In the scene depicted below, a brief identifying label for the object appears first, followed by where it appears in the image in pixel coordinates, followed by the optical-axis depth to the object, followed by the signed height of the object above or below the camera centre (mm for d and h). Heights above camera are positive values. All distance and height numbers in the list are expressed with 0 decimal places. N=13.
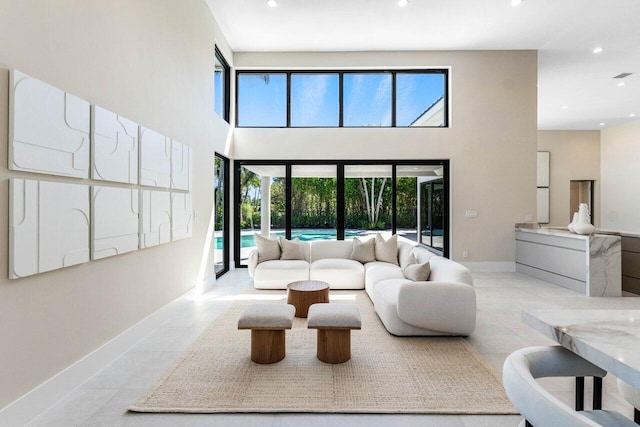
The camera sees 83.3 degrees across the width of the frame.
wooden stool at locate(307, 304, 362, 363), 2846 -954
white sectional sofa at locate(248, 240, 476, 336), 3404 -875
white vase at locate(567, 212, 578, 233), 5652 -163
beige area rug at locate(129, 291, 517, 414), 2297 -1225
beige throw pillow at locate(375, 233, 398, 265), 5781 -593
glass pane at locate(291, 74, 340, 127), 7293 +2288
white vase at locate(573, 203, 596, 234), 5391 -164
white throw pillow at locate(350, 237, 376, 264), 5902 -641
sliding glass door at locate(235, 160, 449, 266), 7277 +233
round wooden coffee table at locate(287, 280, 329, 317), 4117 -977
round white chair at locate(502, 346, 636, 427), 826 -477
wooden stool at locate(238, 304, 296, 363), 2855 -957
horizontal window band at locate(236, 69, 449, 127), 7266 +2324
